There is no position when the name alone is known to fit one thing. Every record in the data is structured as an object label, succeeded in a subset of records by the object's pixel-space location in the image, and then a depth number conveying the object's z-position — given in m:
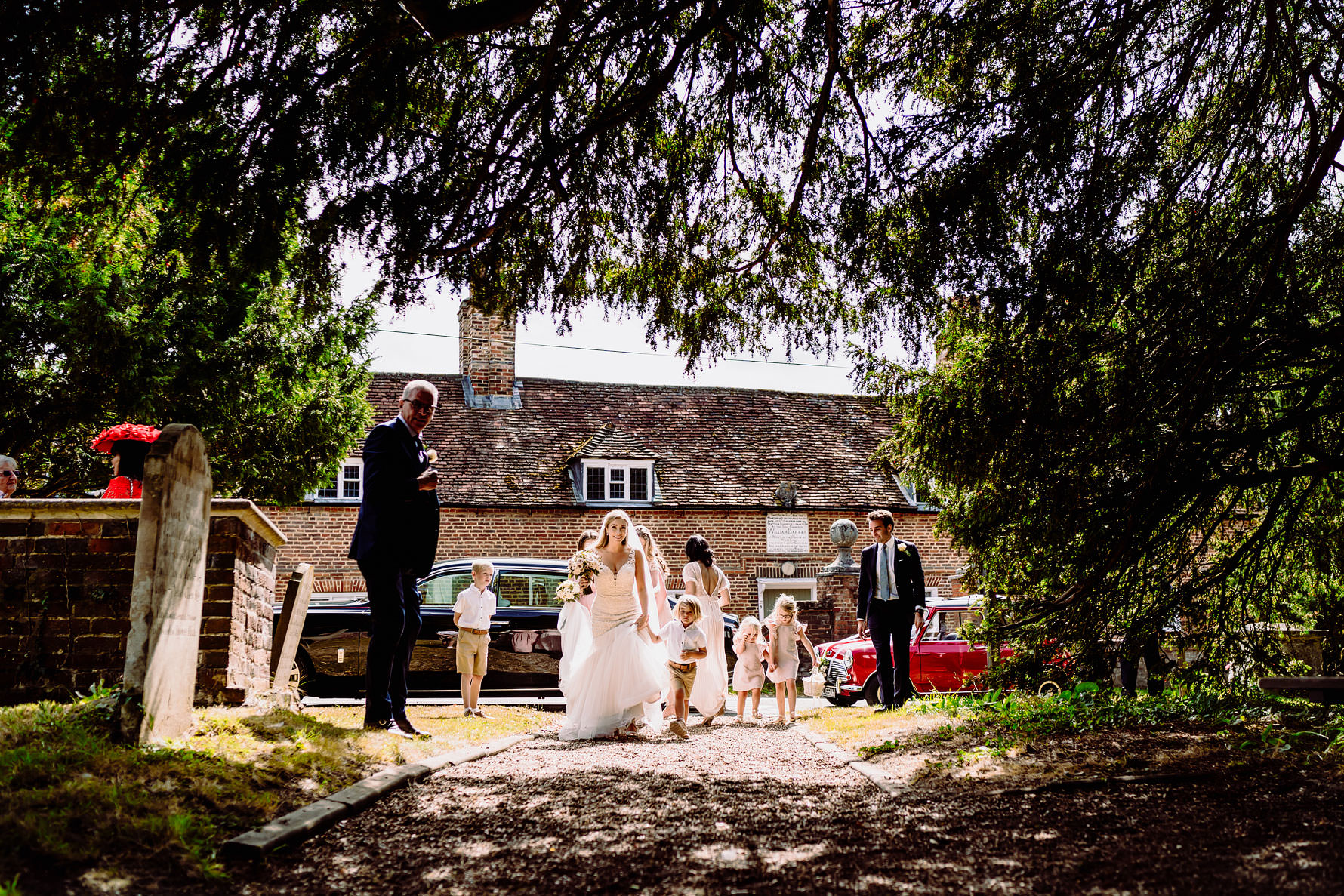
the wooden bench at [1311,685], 6.44
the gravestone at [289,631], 7.69
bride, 8.27
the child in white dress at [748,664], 11.03
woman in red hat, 6.90
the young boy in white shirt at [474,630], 9.95
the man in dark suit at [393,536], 6.26
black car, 12.05
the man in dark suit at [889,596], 9.71
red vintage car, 13.04
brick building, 22.81
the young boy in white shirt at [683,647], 9.14
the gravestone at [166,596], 4.55
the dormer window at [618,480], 23.97
